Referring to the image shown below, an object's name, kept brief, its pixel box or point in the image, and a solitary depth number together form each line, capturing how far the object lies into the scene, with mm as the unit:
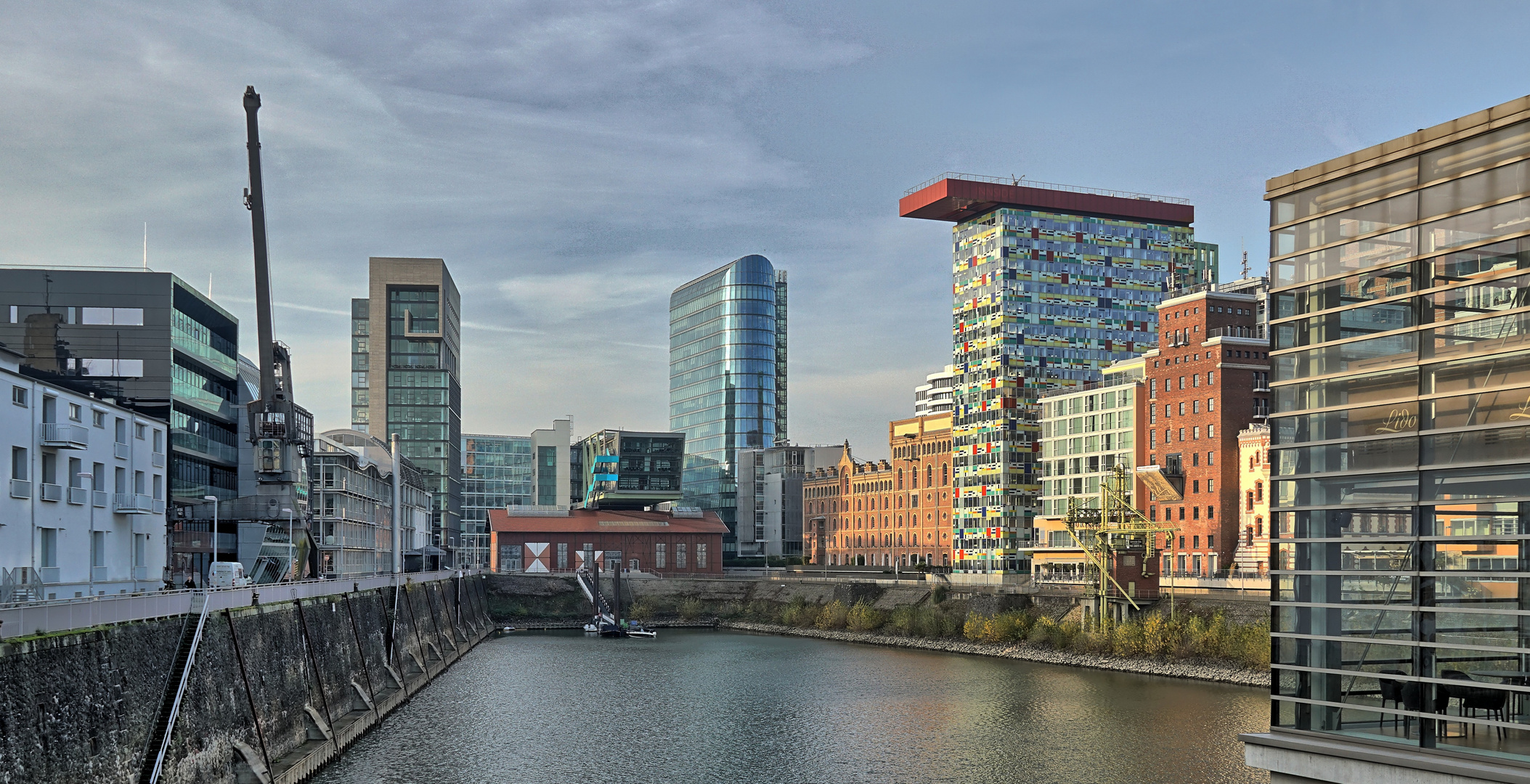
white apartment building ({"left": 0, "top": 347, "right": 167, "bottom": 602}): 53875
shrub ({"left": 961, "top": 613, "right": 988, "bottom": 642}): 109312
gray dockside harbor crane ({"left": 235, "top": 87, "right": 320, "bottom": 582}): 85938
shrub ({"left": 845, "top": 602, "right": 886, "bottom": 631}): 125688
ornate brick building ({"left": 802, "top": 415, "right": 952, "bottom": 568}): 176625
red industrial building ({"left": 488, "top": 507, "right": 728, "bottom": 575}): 178750
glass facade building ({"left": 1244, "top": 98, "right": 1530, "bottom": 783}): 21453
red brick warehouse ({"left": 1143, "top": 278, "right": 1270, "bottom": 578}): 122438
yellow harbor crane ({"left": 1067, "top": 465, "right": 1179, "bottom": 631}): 95812
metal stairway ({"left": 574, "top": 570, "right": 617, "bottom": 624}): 144925
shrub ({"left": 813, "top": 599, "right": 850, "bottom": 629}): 131375
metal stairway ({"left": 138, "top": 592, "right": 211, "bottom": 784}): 33625
